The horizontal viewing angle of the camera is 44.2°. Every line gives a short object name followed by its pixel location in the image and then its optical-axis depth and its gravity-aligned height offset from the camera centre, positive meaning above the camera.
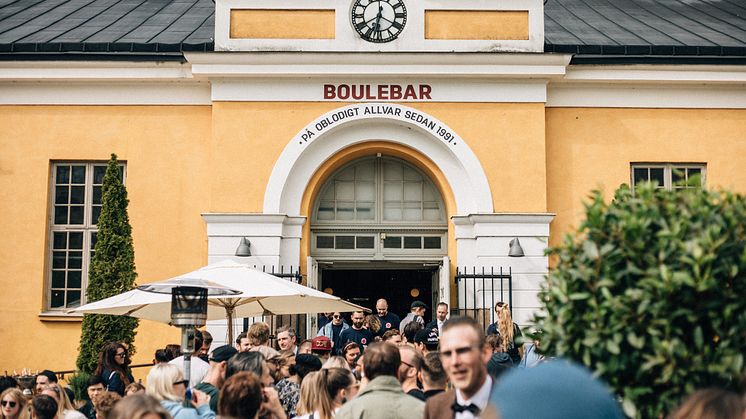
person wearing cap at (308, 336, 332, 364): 11.40 -1.12
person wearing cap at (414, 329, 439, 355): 11.41 -1.03
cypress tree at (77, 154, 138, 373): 14.17 -0.26
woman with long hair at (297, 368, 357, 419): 6.90 -1.03
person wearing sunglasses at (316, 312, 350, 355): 14.32 -1.12
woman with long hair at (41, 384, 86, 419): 8.32 -1.36
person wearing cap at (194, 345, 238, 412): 7.37 -0.98
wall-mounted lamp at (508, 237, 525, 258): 15.56 +0.15
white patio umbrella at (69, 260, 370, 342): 10.68 -0.56
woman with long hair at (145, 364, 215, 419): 6.94 -1.03
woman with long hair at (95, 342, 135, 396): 10.11 -1.26
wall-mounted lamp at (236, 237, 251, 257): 15.55 +0.13
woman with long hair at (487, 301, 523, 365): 13.05 -1.03
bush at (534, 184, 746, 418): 4.12 -0.19
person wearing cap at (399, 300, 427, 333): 14.65 -0.89
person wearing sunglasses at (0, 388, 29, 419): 8.13 -1.34
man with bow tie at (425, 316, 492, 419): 4.95 -0.58
